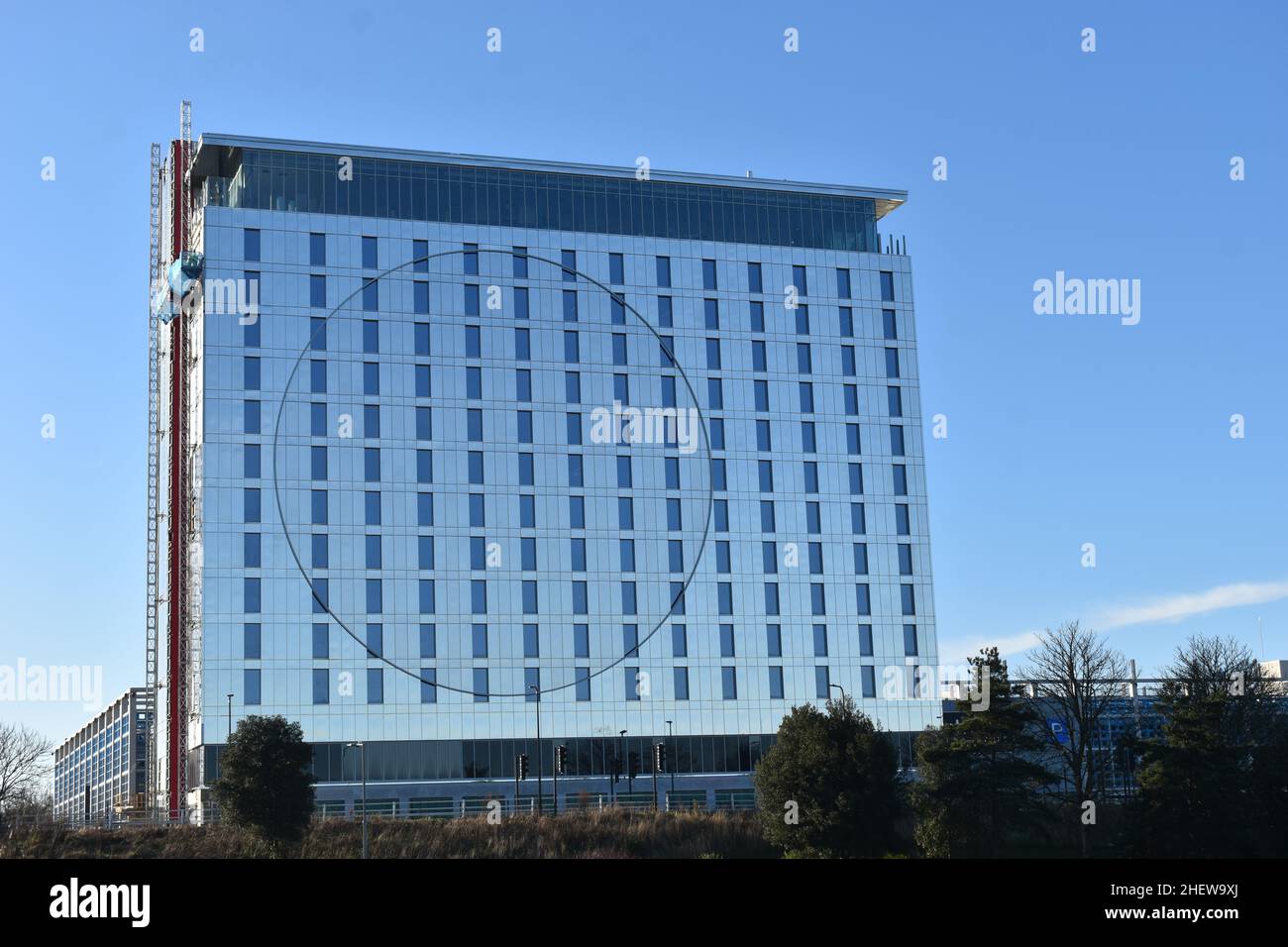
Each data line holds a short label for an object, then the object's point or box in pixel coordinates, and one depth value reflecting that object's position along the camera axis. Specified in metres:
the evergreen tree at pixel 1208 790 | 64.81
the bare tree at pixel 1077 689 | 83.25
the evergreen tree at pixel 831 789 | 63.78
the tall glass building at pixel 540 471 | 101.19
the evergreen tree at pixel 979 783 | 67.00
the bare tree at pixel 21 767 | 108.31
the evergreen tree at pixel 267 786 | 72.73
